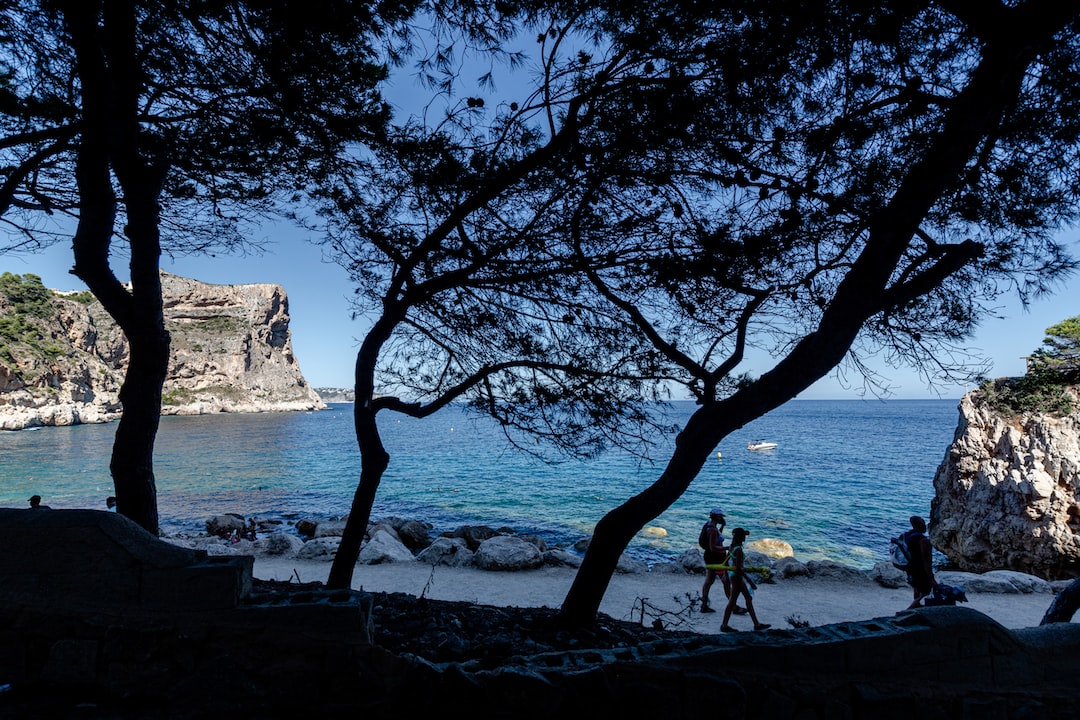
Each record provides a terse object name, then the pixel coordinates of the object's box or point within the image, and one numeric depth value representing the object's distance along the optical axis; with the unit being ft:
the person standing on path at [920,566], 20.08
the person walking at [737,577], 20.04
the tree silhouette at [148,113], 12.30
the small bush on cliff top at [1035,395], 37.99
